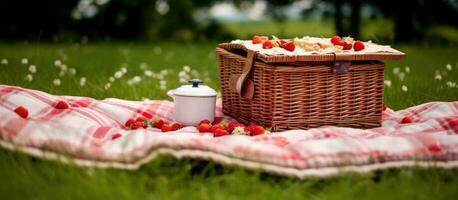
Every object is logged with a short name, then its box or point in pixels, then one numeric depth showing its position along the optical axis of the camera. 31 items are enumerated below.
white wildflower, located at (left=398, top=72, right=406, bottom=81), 4.69
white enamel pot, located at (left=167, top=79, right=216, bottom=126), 3.49
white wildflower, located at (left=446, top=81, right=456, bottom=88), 4.34
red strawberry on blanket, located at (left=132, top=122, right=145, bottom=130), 3.35
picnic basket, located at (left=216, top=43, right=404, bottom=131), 3.29
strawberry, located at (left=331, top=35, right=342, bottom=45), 3.54
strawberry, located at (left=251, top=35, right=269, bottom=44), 3.61
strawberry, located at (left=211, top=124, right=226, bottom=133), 3.18
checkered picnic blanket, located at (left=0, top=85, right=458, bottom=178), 2.50
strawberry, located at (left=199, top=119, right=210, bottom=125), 3.37
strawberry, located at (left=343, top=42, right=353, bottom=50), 3.46
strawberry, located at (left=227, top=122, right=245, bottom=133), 3.23
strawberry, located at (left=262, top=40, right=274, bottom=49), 3.40
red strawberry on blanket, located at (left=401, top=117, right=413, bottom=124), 3.51
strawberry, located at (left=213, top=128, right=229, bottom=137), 3.05
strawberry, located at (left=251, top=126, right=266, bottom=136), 3.09
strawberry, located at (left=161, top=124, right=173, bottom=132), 3.31
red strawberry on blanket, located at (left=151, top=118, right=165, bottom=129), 3.43
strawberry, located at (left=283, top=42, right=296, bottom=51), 3.30
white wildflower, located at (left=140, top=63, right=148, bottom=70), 6.33
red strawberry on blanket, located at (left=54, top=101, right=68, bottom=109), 3.39
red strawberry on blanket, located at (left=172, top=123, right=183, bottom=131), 3.35
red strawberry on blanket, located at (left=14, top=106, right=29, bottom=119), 3.09
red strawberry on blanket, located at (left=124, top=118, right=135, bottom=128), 3.38
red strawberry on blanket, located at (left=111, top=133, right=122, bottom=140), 2.94
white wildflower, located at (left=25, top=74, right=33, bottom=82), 4.28
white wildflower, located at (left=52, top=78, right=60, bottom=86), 4.25
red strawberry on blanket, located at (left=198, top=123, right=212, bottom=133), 3.25
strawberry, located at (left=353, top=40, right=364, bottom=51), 3.43
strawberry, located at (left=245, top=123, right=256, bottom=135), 3.13
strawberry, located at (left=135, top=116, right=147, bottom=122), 3.47
